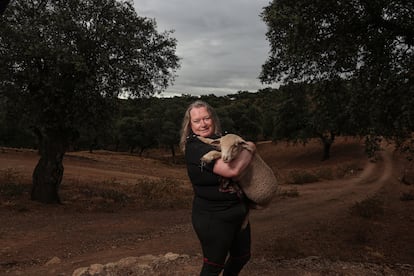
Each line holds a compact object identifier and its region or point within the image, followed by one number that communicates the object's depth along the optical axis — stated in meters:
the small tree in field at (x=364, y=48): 7.13
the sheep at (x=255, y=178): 2.67
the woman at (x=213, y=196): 2.69
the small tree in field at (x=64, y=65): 10.66
